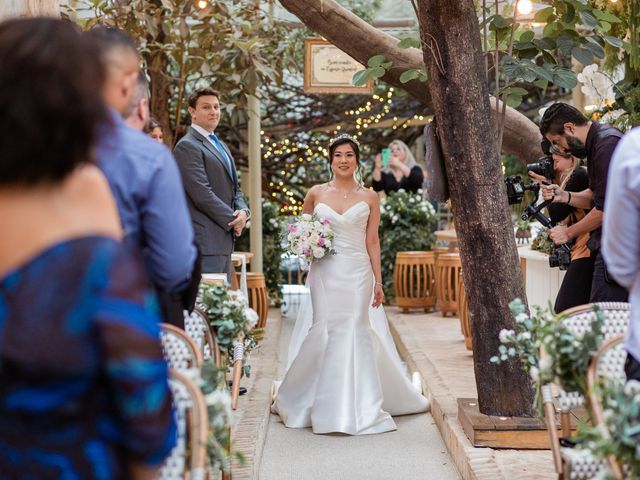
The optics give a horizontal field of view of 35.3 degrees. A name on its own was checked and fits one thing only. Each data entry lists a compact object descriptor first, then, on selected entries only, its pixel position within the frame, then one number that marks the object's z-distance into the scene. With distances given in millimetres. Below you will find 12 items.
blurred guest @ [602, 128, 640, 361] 2384
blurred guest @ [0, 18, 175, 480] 1784
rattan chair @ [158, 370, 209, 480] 2434
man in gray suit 6645
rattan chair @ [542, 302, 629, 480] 3225
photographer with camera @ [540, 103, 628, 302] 5039
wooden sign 10961
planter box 7221
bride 6750
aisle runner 5605
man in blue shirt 2740
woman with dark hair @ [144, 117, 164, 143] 5545
